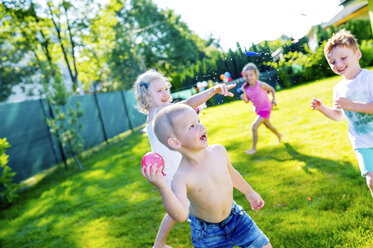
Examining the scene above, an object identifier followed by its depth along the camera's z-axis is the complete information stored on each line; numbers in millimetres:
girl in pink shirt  5617
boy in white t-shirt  2438
